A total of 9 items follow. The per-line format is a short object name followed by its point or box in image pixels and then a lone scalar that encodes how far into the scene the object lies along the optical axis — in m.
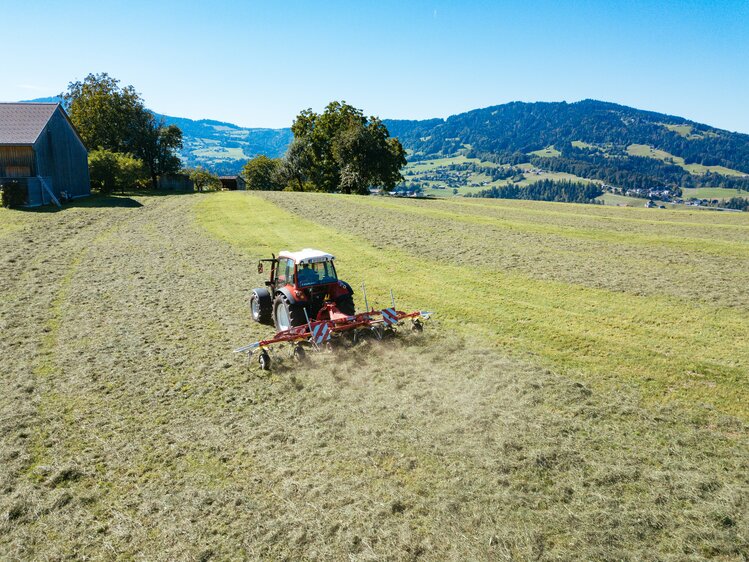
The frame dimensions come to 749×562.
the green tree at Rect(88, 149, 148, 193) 50.59
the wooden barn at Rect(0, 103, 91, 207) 38.62
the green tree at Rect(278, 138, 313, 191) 73.12
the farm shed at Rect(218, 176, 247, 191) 88.12
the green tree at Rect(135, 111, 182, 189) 62.22
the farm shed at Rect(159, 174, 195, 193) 67.25
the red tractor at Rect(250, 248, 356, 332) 12.82
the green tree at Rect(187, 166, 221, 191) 103.69
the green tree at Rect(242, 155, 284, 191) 101.00
